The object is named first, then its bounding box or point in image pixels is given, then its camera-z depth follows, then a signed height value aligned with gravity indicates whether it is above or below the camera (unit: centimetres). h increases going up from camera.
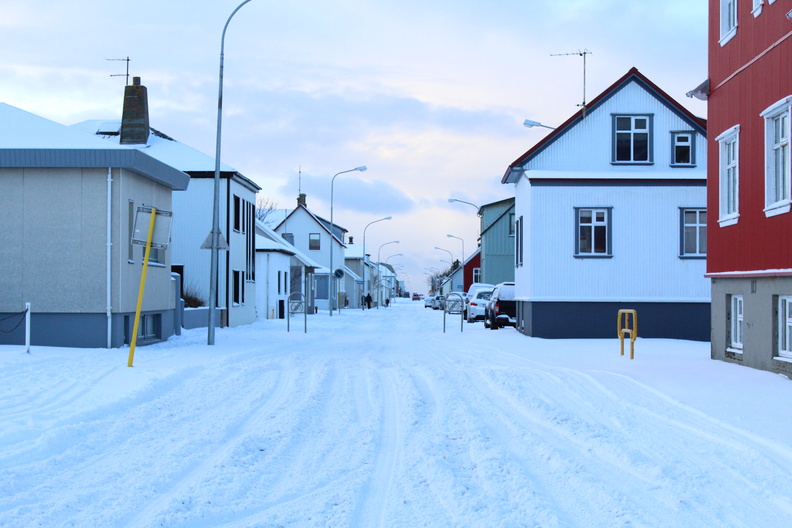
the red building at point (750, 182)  1345 +166
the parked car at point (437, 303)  7640 -277
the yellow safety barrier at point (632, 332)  1603 -116
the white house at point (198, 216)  3028 +209
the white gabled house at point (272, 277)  3972 -18
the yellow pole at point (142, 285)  1396 -20
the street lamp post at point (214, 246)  2008 +65
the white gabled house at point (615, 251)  2388 +68
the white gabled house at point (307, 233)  6919 +336
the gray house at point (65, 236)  1716 +75
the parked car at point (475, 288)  4162 -73
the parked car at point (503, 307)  3064 -121
